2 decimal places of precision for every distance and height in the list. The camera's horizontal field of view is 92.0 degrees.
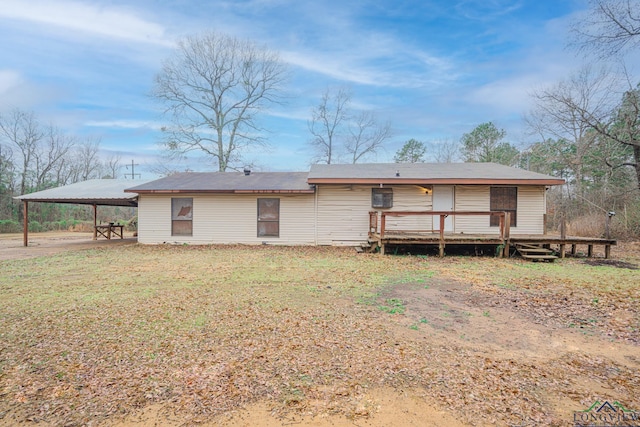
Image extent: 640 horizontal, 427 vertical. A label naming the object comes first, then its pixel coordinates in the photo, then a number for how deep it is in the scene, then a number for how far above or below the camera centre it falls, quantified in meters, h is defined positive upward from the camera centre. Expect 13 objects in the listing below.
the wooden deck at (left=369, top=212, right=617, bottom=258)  9.41 -0.86
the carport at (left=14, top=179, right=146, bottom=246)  13.04 +0.56
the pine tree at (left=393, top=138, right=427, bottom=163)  26.53 +5.20
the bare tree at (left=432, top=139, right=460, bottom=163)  28.70 +5.73
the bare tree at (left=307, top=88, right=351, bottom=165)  27.53 +8.00
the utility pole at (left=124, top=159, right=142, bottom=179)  34.47 +3.87
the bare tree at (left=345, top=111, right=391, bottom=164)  27.86 +6.81
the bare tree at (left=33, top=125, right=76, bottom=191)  26.25 +4.62
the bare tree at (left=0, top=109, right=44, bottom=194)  24.66 +5.91
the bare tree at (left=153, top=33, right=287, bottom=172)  24.17 +9.49
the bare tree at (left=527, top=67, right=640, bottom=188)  13.02 +4.94
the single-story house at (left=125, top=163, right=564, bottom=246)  11.39 +0.22
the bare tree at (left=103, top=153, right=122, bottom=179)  33.94 +4.74
